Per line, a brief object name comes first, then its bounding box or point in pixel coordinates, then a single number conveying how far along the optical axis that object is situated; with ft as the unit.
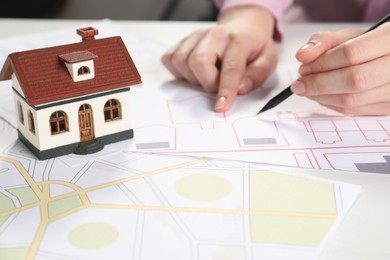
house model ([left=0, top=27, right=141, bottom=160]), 1.91
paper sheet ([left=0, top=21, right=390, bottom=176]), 1.97
